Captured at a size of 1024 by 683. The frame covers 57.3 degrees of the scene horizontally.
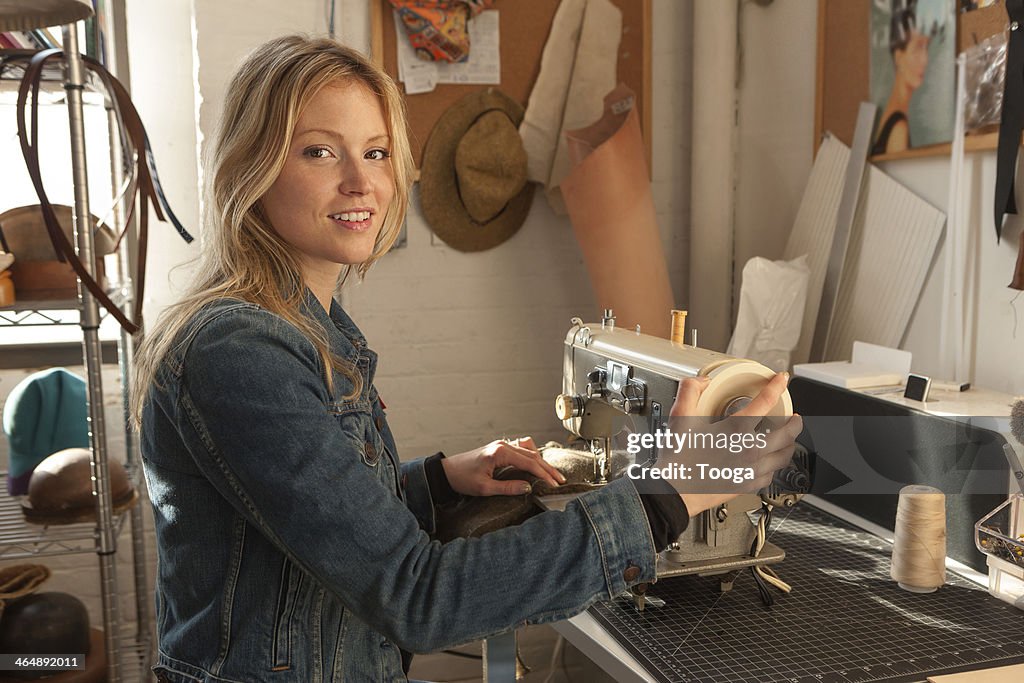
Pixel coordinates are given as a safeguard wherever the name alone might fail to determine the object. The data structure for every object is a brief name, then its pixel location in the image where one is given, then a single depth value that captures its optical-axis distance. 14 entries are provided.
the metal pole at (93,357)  1.93
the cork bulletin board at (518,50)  2.64
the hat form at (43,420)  2.18
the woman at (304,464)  0.93
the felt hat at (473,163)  2.69
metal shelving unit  1.95
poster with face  1.97
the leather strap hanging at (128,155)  1.85
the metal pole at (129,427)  2.43
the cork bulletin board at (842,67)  2.27
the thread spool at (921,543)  1.48
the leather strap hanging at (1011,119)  1.70
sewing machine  1.26
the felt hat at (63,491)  2.10
